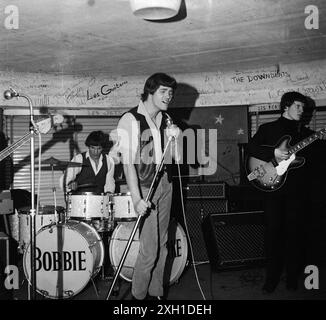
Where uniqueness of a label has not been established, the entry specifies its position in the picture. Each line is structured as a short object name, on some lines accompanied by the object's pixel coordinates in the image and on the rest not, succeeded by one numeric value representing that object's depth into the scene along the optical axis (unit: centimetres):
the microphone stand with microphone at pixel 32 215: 335
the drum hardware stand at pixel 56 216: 460
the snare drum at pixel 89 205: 479
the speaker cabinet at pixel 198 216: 574
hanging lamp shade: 351
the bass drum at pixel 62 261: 443
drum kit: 444
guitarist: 435
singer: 352
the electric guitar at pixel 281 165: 440
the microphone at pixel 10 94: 345
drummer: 602
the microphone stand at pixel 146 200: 327
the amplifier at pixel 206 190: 578
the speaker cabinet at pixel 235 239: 526
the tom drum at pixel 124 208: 476
